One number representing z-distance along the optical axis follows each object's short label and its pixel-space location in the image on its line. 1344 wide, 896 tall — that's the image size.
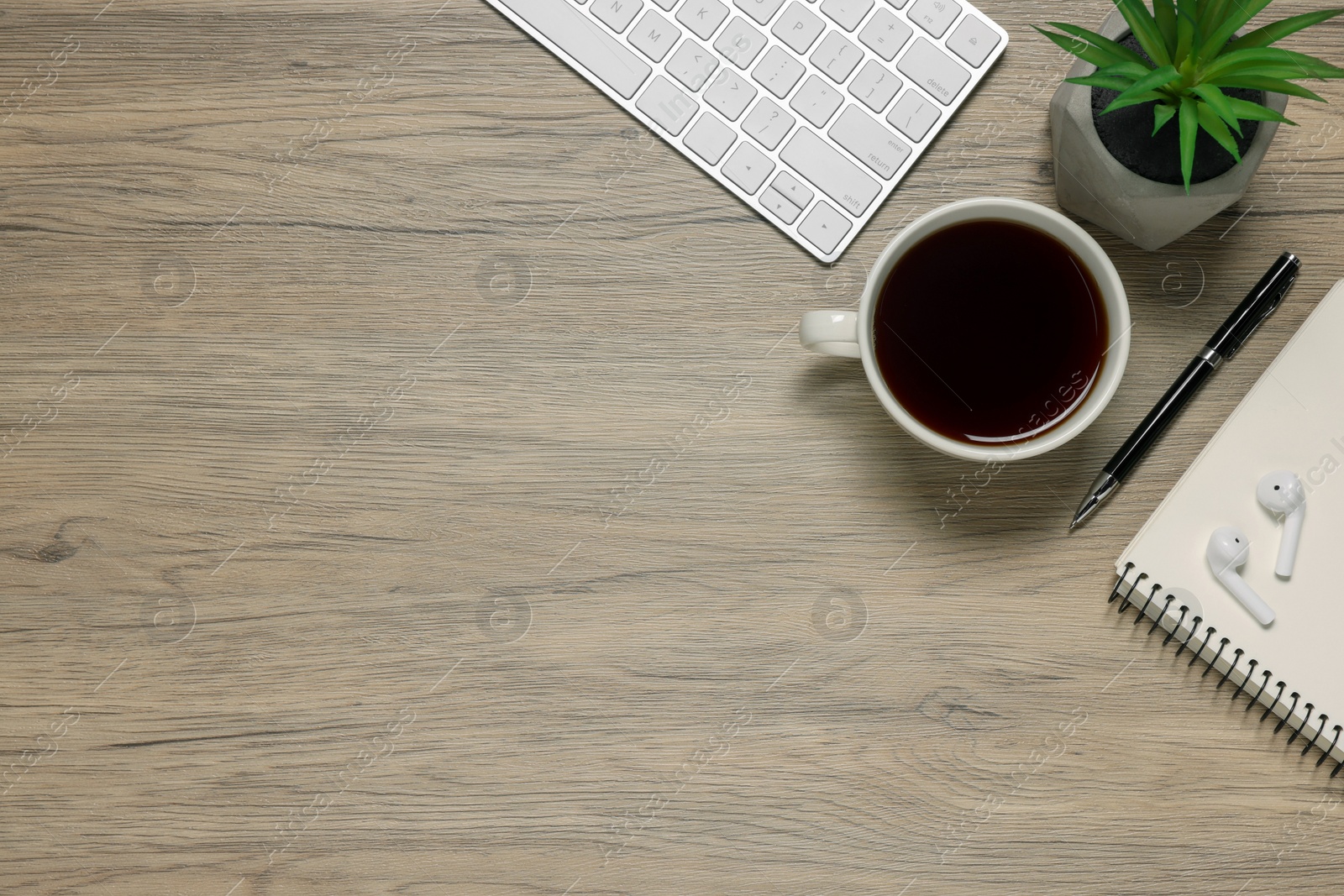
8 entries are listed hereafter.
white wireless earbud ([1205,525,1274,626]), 0.73
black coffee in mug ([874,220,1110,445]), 0.71
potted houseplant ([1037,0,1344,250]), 0.60
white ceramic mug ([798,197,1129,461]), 0.67
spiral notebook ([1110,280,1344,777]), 0.74
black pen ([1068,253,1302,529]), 0.76
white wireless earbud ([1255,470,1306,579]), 0.74
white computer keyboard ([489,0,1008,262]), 0.76
